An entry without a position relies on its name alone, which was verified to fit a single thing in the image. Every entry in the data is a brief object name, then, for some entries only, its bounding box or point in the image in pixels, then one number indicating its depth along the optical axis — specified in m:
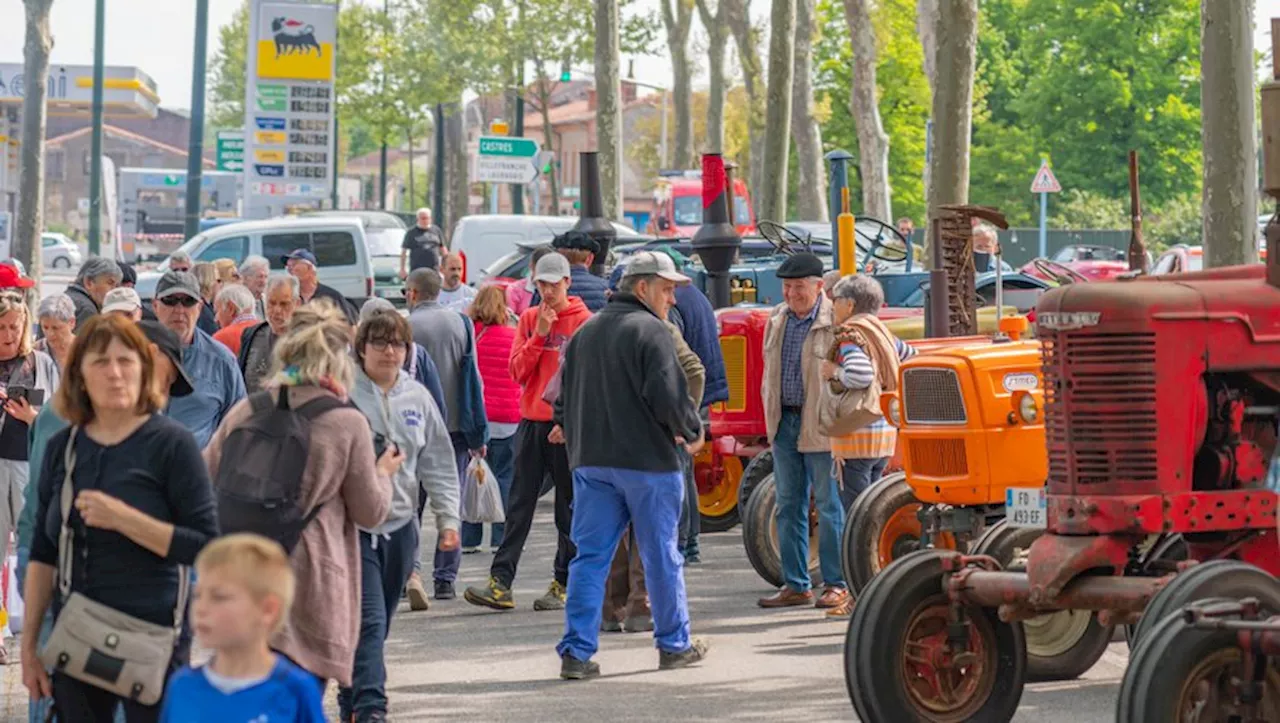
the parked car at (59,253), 93.06
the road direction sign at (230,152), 93.06
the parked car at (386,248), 44.25
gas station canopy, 118.19
